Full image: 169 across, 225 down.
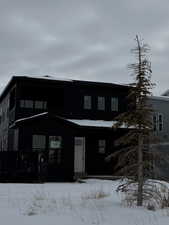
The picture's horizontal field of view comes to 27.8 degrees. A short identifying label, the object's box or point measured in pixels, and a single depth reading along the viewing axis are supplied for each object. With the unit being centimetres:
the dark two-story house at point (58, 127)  1847
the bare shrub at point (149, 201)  915
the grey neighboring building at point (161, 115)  2495
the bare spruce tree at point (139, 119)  948
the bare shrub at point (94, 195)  1092
